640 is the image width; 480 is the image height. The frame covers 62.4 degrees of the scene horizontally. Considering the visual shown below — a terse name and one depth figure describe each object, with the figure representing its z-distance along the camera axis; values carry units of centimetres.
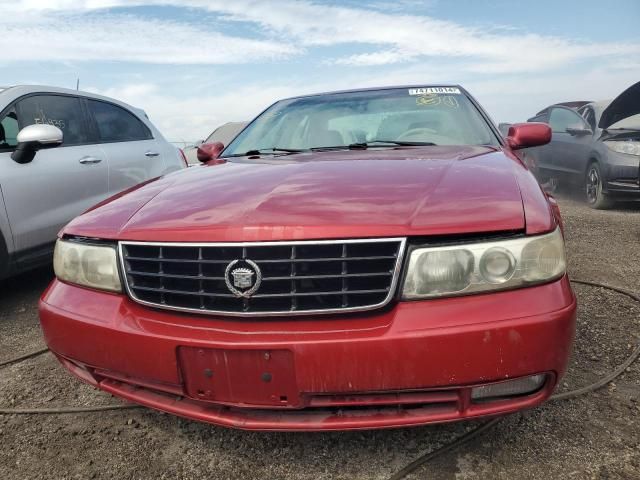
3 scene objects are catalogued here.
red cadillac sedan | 145
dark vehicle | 675
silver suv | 337
